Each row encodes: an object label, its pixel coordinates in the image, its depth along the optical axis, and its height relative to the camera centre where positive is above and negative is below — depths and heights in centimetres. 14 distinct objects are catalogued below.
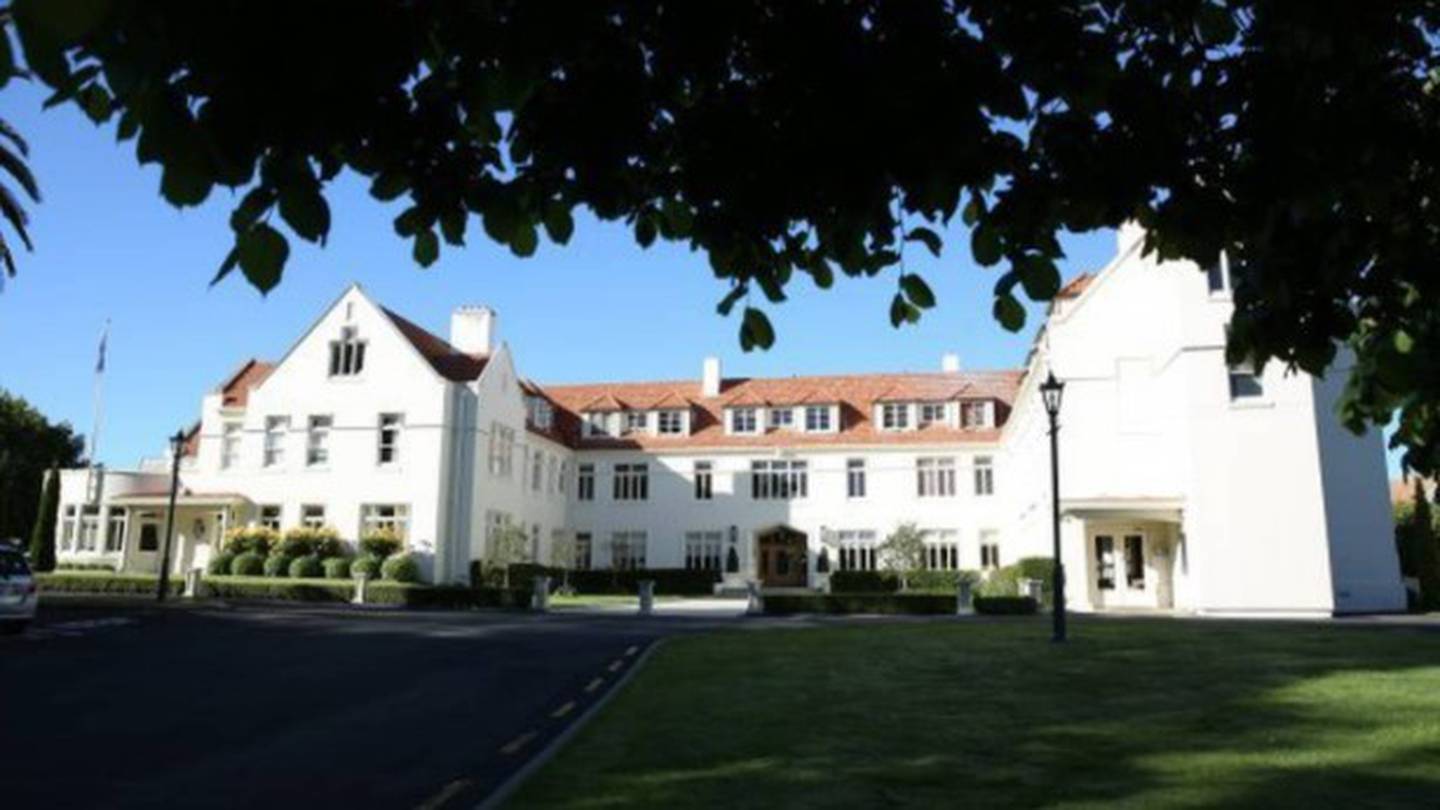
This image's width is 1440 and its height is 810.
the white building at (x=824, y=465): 3136 +525
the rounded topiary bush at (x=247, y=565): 4147 +111
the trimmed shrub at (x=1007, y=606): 3155 -5
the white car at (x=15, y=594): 2112 -2
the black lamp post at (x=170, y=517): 3362 +238
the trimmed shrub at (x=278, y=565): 4103 +112
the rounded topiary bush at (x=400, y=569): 4022 +100
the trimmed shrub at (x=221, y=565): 4222 +112
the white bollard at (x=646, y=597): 3378 +9
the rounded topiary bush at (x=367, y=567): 4030 +107
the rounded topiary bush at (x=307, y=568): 4056 +101
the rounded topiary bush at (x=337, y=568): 4062 +103
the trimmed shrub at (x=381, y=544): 4200 +196
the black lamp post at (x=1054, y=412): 2025 +367
